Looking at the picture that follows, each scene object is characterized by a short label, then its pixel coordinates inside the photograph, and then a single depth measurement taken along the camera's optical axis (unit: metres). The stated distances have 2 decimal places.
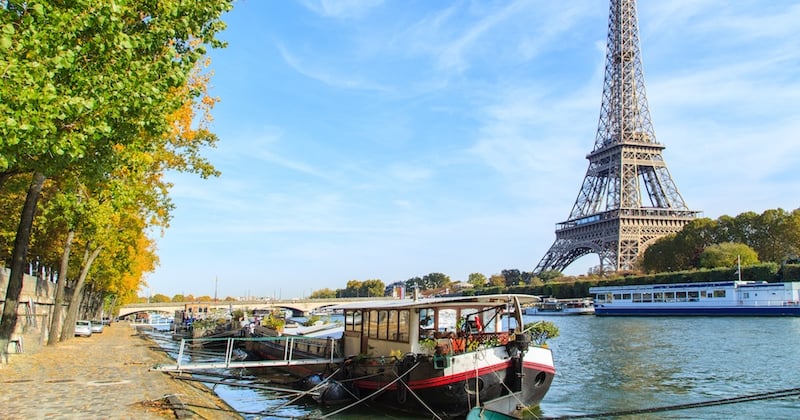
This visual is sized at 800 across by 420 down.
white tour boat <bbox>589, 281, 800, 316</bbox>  72.75
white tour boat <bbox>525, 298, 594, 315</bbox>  104.28
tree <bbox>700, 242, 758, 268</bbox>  90.88
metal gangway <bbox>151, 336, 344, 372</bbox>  19.57
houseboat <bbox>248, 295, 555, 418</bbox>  18.14
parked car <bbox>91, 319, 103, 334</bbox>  55.94
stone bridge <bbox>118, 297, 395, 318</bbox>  137.88
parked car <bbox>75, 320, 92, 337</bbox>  45.40
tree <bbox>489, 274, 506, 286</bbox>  176.96
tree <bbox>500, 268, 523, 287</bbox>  178.62
